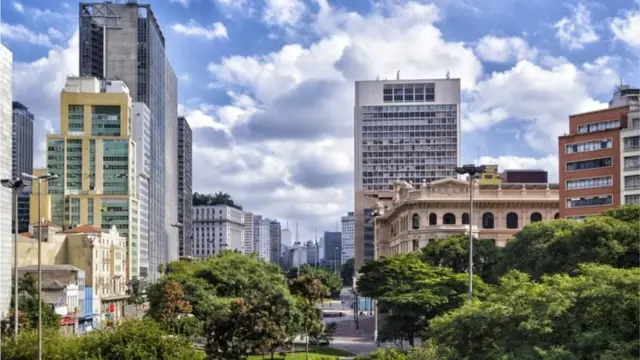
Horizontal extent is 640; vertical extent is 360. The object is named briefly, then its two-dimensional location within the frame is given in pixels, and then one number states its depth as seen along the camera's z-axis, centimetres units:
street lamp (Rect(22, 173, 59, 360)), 3500
